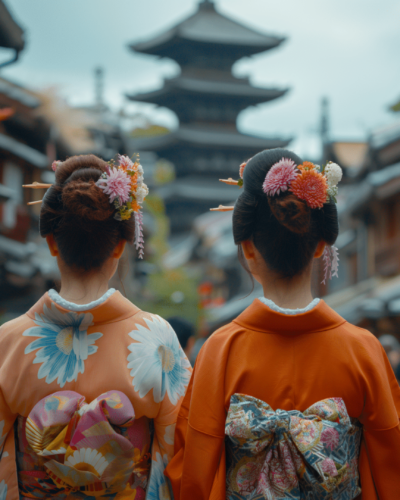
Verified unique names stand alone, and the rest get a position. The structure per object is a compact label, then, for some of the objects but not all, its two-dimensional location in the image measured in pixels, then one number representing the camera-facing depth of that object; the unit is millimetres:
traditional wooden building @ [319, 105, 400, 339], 10952
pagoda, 31094
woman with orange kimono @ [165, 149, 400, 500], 1928
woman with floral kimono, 2006
